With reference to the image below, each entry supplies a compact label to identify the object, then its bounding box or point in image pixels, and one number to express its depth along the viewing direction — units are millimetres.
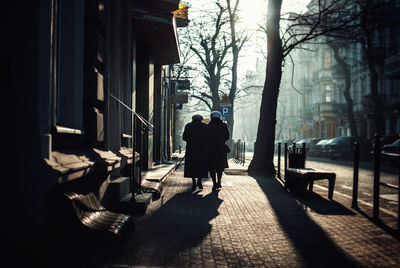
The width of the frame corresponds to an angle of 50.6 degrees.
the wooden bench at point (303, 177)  8312
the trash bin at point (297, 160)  10414
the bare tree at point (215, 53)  25312
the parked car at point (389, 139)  22469
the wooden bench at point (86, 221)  3541
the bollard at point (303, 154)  10468
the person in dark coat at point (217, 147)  9898
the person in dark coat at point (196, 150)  9562
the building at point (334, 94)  36875
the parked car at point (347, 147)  27289
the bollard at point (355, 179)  7516
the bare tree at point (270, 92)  14711
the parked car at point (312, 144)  34156
